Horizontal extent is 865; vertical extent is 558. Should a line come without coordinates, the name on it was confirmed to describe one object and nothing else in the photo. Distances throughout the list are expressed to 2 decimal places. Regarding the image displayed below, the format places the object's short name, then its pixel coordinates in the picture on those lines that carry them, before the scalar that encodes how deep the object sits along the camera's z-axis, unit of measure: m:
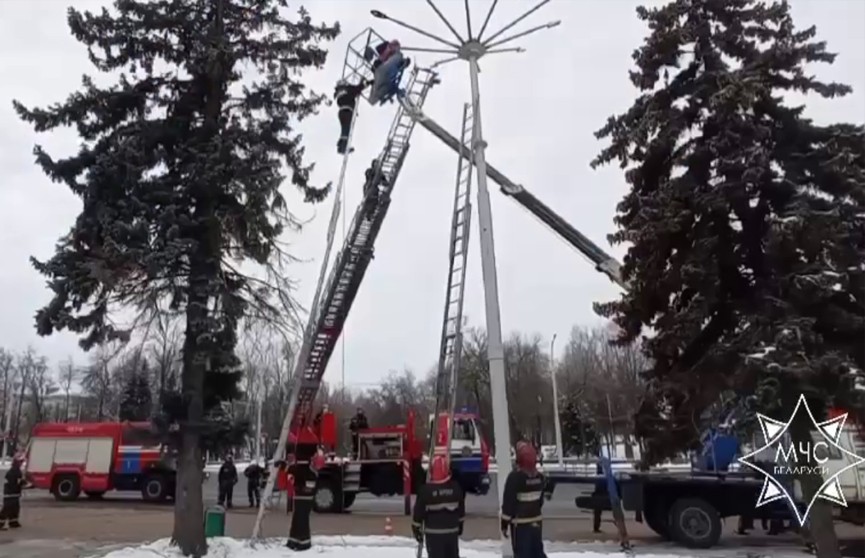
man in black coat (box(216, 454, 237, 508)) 24.21
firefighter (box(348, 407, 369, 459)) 23.39
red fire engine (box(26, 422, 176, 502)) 28.44
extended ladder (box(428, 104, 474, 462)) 11.41
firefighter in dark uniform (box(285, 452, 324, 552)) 13.56
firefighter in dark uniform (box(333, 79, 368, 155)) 17.09
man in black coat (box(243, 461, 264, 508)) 25.52
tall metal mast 9.45
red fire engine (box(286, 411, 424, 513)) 22.73
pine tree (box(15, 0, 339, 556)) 13.06
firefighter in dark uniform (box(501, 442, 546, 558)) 9.07
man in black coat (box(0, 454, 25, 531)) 18.72
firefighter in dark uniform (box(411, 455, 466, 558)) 9.28
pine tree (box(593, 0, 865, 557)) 10.55
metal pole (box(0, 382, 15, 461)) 75.16
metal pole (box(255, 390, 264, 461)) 48.64
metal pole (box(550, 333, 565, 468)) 42.16
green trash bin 14.70
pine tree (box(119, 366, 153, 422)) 53.47
